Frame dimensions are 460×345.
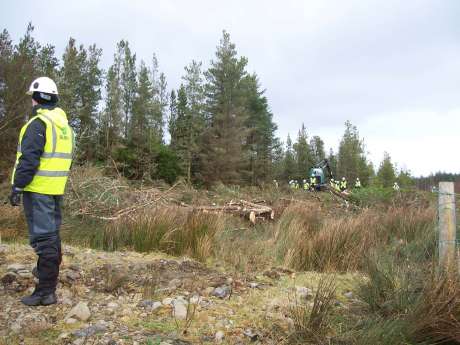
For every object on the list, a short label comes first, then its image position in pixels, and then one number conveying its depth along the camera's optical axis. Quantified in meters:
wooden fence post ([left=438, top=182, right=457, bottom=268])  3.84
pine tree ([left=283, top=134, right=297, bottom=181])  53.91
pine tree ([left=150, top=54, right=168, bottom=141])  33.91
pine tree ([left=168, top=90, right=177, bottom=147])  34.75
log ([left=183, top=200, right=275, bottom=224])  9.30
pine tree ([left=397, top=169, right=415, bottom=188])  54.28
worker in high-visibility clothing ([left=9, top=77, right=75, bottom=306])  3.20
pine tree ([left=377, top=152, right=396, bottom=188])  52.85
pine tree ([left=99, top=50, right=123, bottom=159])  29.48
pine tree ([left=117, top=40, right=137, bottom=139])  33.03
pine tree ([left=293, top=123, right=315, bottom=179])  53.19
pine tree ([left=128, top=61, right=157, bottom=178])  28.08
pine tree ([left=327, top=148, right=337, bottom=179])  60.31
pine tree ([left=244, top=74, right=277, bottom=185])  39.28
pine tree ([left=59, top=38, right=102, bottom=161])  25.11
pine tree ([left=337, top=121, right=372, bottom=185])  53.47
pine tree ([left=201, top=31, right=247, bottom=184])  31.27
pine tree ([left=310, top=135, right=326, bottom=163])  64.44
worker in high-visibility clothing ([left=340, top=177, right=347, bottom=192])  21.96
